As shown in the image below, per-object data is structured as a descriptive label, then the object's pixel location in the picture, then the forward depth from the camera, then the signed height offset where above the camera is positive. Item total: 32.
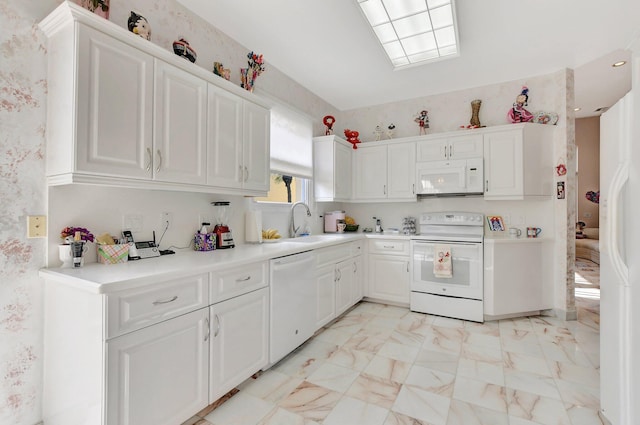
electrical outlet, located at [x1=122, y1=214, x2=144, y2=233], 1.91 -0.06
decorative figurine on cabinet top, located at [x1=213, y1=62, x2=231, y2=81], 2.31 +1.11
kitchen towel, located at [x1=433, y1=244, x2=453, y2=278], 3.40 -0.54
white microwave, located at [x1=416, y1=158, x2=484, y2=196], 3.60 +0.46
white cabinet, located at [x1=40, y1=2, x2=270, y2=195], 1.46 +0.57
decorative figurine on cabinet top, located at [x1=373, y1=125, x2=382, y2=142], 4.45 +1.22
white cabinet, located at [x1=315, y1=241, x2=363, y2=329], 2.93 -0.72
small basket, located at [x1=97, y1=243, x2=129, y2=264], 1.71 -0.24
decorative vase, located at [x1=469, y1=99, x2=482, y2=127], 3.77 +1.28
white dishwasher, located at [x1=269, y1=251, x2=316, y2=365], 2.27 -0.74
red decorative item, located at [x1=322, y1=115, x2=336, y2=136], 4.14 +1.26
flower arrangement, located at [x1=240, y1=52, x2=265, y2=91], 2.65 +1.27
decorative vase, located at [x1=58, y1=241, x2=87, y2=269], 1.60 -0.22
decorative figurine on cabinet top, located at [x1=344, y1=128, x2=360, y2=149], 4.38 +1.13
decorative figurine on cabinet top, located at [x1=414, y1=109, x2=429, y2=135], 4.11 +1.27
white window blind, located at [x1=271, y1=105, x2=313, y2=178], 3.31 +0.84
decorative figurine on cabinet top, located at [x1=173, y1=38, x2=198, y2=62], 2.01 +1.10
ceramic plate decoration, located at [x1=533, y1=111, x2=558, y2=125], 3.53 +1.14
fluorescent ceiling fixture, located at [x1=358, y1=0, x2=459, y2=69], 2.25 +1.58
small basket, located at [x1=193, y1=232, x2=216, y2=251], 2.32 -0.22
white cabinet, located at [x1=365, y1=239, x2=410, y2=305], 3.73 -0.73
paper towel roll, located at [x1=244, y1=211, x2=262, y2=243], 2.79 -0.13
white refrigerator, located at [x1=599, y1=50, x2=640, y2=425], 1.40 -0.21
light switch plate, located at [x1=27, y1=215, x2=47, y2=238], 1.57 -0.07
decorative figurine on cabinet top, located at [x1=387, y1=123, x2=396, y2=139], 4.36 +1.22
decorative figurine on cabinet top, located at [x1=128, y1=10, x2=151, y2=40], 1.76 +1.11
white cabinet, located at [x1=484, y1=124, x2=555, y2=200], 3.41 +0.60
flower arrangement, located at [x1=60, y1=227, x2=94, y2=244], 1.62 -0.12
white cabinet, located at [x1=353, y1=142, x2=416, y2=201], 4.00 +0.58
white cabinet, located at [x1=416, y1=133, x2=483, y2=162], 3.63 +0.83
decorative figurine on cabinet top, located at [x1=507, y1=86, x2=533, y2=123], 3.58 +1.25
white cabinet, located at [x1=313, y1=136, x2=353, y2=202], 3.92 +0.60
